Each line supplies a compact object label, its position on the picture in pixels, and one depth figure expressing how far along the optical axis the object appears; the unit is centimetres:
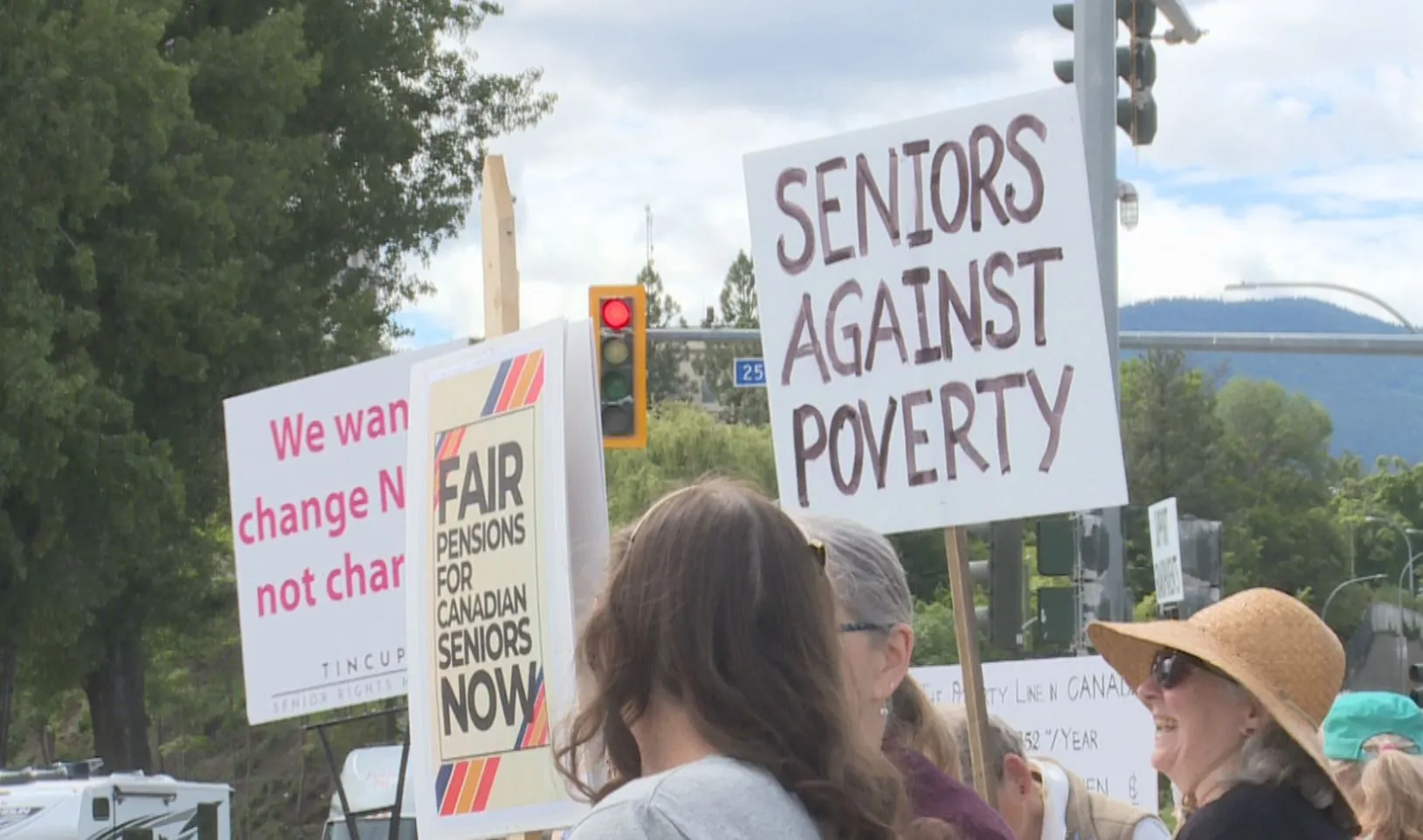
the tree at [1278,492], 10438
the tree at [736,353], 9188
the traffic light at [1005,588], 1405
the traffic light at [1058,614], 1420
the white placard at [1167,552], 1346
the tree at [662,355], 9744
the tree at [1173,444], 10006
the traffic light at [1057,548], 1397
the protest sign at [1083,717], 877
